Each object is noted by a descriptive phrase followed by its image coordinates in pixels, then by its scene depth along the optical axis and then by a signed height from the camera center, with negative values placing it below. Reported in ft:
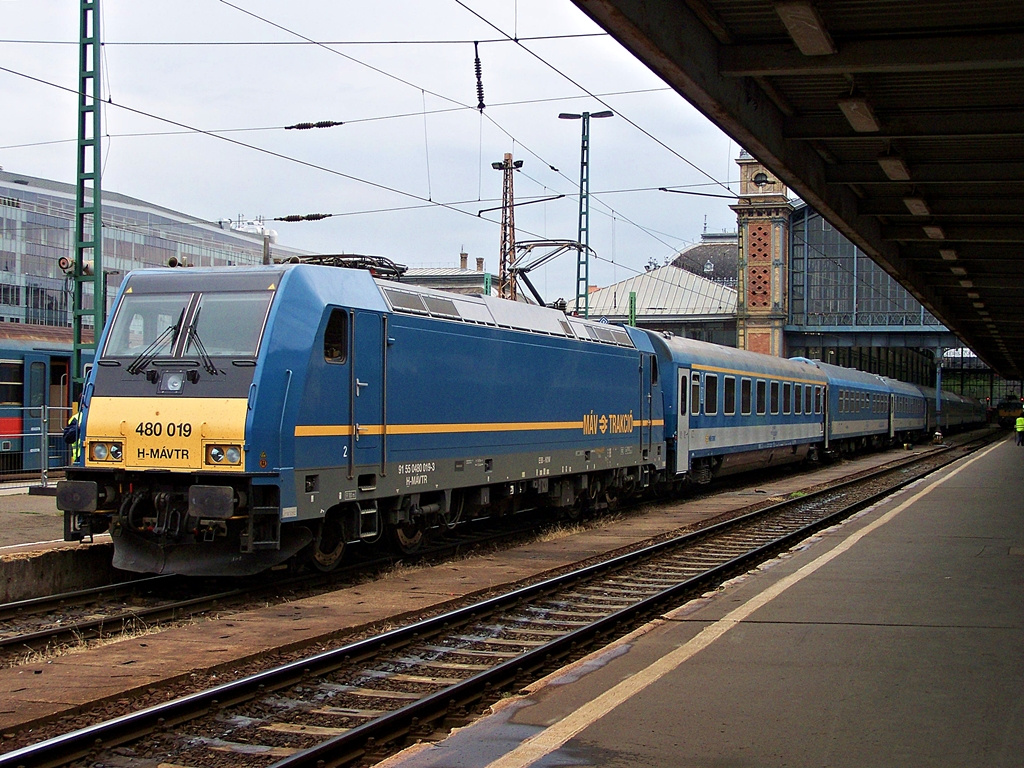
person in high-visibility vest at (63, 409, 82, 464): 37.17 -1.43
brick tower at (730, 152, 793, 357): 191.42 +24.06
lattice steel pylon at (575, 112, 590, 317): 94.89 +17.66
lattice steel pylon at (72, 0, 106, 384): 50.24 +10.41
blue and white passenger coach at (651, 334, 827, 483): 71.20 -0.23
